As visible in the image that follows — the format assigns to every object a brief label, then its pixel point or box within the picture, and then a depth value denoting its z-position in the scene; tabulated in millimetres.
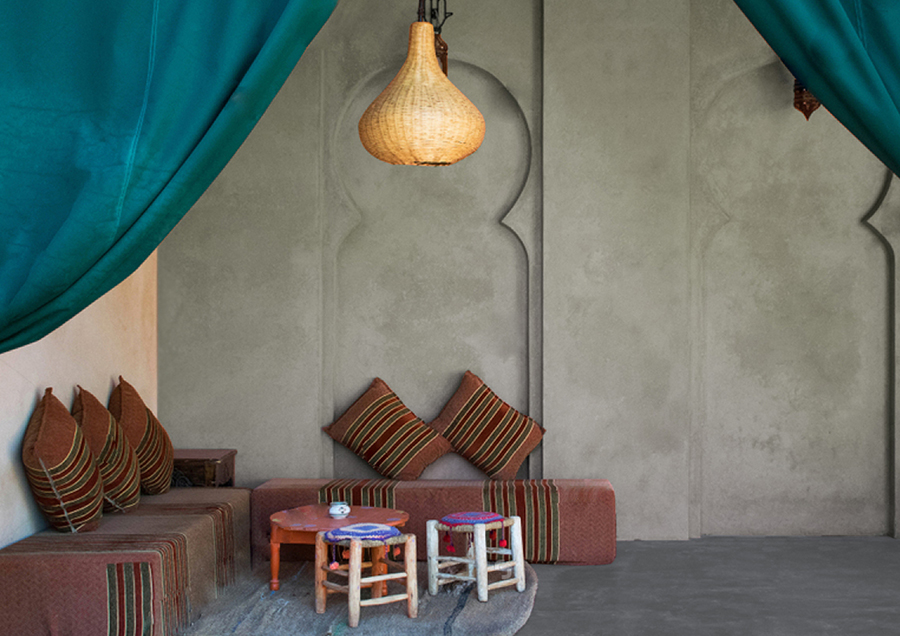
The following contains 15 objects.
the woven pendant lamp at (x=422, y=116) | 3898
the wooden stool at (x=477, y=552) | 4422
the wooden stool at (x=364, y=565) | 4055
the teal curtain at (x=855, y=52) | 1844
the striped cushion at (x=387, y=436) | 5848
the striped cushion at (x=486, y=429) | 5863
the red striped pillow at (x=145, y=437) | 5102
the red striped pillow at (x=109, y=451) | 4578
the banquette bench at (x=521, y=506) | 5340
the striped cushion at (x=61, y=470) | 4059
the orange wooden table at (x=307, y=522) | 4496
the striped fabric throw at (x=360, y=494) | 5422
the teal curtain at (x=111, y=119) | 1884
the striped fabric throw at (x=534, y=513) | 5344
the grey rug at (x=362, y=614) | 4031
